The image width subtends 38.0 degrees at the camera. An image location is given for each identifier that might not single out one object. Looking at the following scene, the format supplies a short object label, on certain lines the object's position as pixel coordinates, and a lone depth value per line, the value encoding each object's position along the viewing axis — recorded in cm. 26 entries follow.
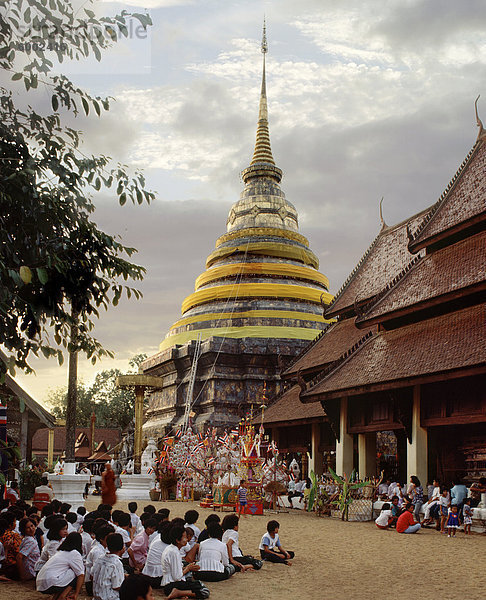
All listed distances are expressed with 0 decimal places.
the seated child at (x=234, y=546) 944
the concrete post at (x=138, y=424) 2800
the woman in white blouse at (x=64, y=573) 695
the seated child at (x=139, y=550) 895
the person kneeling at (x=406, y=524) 1442
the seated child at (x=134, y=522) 1044
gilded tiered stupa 3316
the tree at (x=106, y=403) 6128
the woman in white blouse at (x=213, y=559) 863
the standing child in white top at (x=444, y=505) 1482
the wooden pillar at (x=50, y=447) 2808
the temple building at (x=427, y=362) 1554
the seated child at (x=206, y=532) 895
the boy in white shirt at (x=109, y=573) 692
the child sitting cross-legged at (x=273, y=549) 1008
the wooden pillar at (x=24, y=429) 2019
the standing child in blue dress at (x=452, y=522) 1409
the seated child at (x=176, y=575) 758
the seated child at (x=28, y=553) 869
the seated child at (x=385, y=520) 1522
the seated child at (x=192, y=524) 936
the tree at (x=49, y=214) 614
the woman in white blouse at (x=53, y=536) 815
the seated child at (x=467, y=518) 1452
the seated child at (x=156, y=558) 809
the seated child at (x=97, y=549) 752
